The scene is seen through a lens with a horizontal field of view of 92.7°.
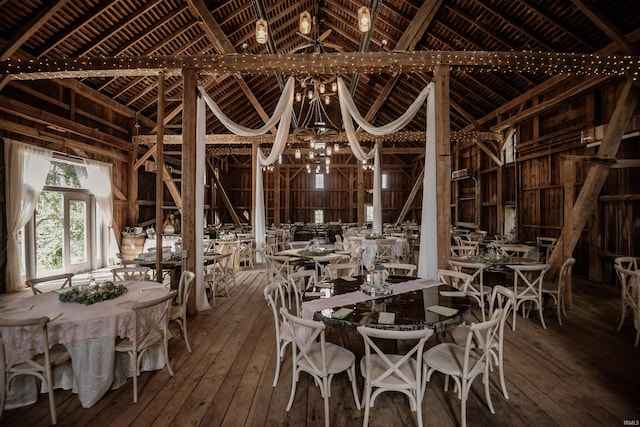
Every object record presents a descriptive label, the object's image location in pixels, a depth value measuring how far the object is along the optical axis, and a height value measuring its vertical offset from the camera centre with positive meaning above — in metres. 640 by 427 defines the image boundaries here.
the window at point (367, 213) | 18.59 -0.12
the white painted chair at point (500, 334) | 2.51 -1.19
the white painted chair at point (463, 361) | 2.19 -1.19
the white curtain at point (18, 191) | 5.93 +0.46
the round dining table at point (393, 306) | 2.29 -0.83
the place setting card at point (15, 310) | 2.63 -0.84
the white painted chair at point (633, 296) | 3.54 -1.10
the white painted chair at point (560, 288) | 4.27 -1.15
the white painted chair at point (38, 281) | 3.38 -0.75
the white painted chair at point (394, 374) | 1.96 -1.19
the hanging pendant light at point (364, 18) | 3.33 +2.13
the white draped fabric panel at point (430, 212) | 4.50 -0.02
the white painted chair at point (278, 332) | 2.73 -1.15
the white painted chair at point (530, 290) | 4.04 -1.10
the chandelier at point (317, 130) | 6.63 +1.82
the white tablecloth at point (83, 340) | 2.47 -1.04
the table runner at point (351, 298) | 2.68 -0.82
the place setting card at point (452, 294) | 2.96 -0.82
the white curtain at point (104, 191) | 8.24 +0.64
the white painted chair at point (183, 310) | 3.43 -1.14
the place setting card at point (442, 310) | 2.45 -0.83
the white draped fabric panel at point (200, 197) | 4.73 +0.24
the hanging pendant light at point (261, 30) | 3.54 +2.13
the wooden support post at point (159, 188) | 4.56 +0.38
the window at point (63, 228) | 6.86 -0.36
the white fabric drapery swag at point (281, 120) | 4.91 +1.56
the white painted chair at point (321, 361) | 2.20 -1.19
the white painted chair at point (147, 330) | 2.60 -1.11
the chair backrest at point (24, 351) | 2.32 -1.07
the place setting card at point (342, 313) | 2.39 -0.82
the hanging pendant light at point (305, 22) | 3.51 +2.18
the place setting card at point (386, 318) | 2.25 -0.82
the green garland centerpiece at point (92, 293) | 2.85 -0.77
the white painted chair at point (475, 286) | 3.78 -0.99
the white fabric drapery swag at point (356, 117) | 4.77 +1.56
